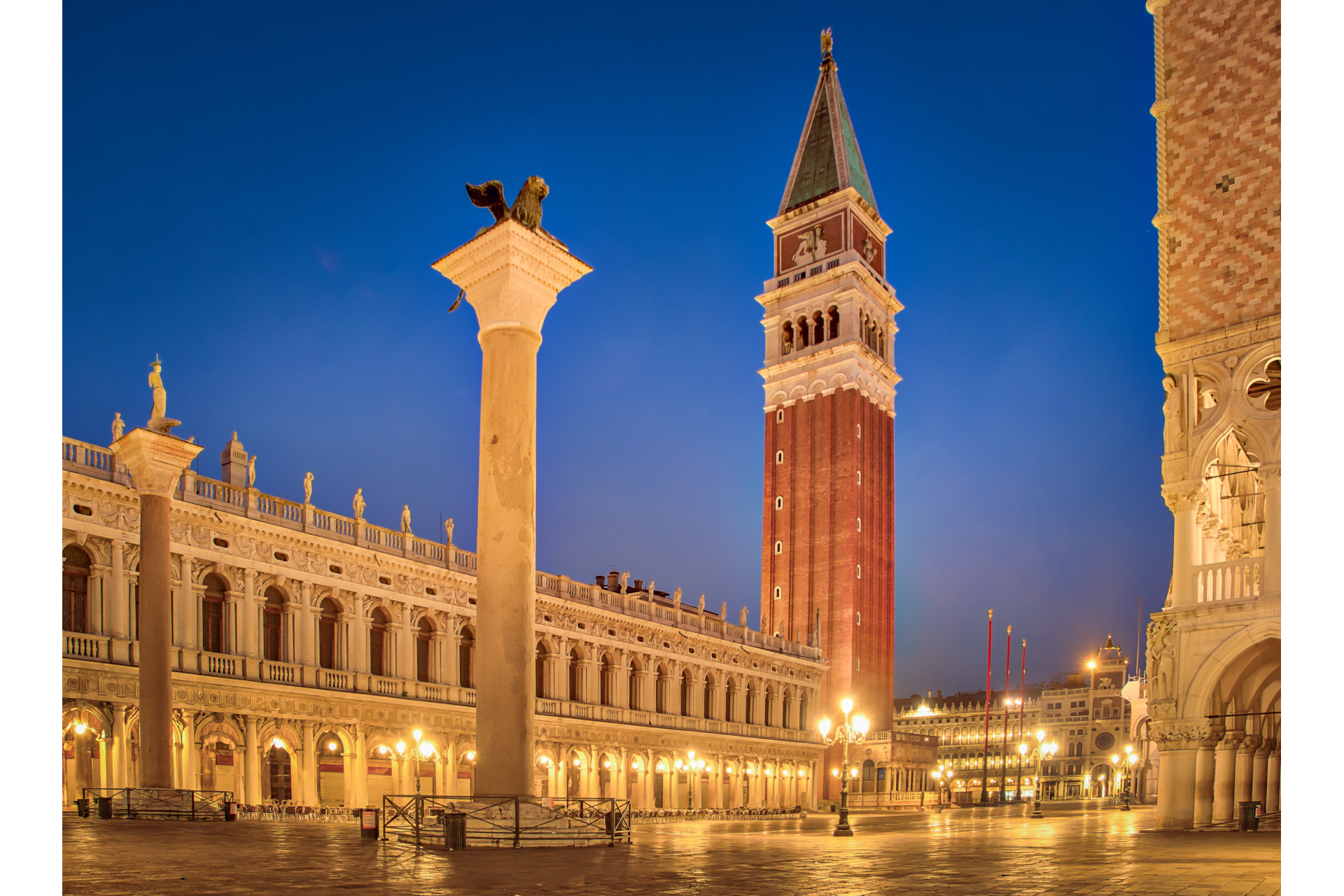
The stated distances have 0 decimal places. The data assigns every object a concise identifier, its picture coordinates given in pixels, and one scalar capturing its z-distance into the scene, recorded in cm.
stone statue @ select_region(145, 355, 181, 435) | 1822
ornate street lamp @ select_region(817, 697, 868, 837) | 2084
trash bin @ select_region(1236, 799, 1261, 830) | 1617
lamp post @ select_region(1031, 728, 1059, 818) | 3383
